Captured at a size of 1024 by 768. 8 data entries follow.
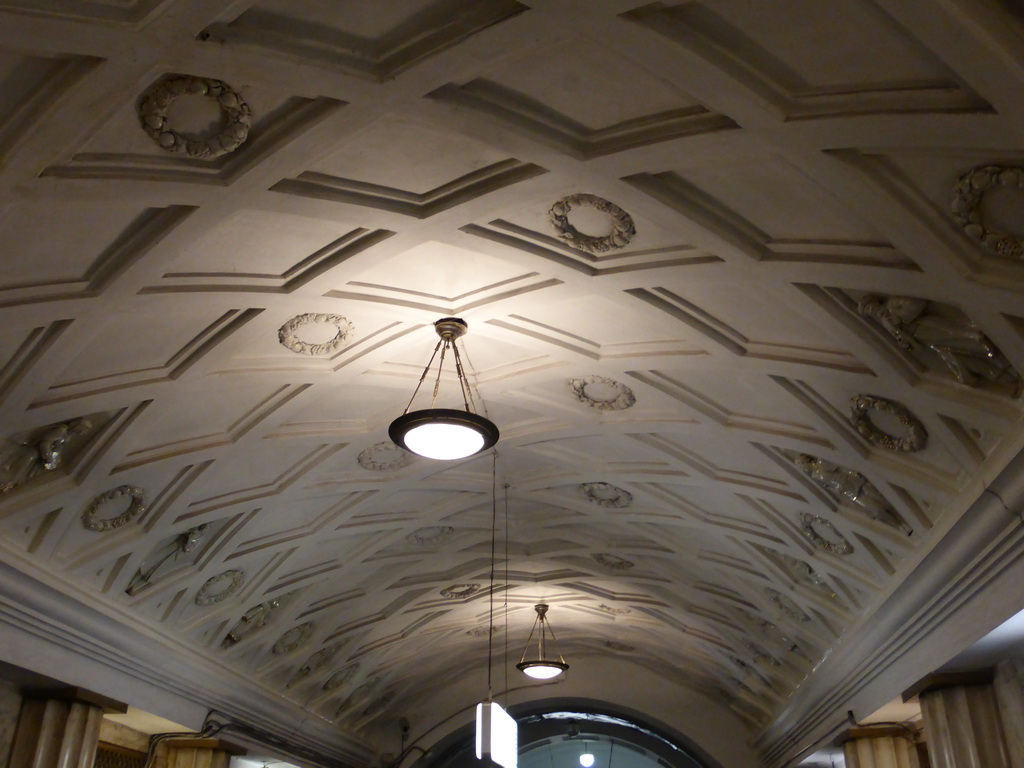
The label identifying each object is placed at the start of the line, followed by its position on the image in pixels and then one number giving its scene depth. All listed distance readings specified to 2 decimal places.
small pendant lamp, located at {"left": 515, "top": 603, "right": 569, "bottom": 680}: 12.73
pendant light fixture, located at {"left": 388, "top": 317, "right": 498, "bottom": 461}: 5.39
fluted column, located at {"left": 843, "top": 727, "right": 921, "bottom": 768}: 10.16
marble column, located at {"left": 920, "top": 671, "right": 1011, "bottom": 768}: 7.43
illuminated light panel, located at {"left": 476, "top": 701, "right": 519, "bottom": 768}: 8.38
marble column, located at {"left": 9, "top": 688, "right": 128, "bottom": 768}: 8.09
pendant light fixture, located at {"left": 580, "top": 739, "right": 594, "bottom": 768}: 23.58
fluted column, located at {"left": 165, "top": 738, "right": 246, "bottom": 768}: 10.79
